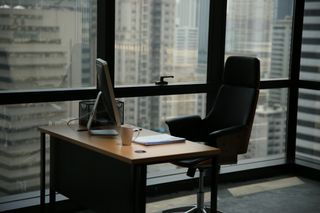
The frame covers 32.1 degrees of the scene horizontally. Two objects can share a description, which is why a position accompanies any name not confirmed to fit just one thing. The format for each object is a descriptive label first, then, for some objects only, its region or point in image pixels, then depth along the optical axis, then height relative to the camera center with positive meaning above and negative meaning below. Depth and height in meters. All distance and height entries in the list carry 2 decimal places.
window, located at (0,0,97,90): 4.20 -0.15
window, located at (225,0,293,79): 5.43 -0.03
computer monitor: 3.54 -0.56
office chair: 4.18 -0.75
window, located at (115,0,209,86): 4.74 -0.12
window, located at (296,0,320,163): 5.71 -0.65
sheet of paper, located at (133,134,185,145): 3.53 -0.73
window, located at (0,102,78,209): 4.30 -0.94
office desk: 3.24 -0.91
